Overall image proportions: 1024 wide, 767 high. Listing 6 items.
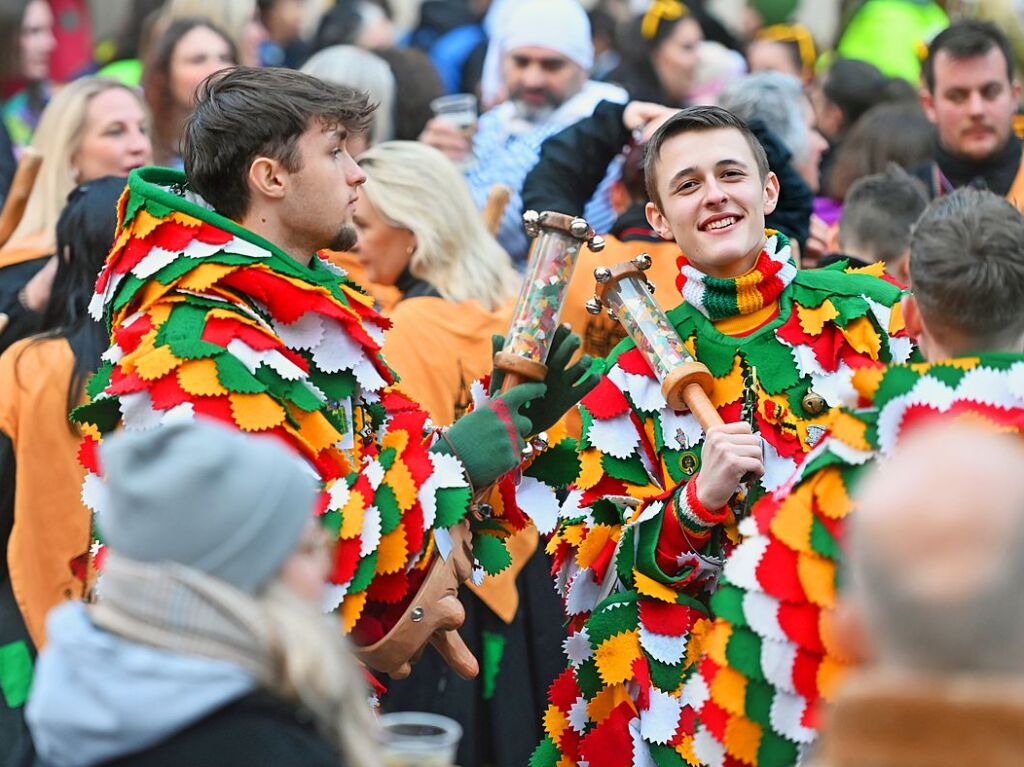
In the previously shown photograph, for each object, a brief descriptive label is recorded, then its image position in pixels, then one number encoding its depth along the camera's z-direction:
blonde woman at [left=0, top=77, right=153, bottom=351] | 13.02
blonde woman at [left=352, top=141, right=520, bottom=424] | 11.93
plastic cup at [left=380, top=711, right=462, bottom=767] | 5.54
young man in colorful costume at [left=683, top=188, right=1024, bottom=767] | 6.39
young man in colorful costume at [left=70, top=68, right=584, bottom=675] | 7.56
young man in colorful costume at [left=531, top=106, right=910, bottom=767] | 8.29
